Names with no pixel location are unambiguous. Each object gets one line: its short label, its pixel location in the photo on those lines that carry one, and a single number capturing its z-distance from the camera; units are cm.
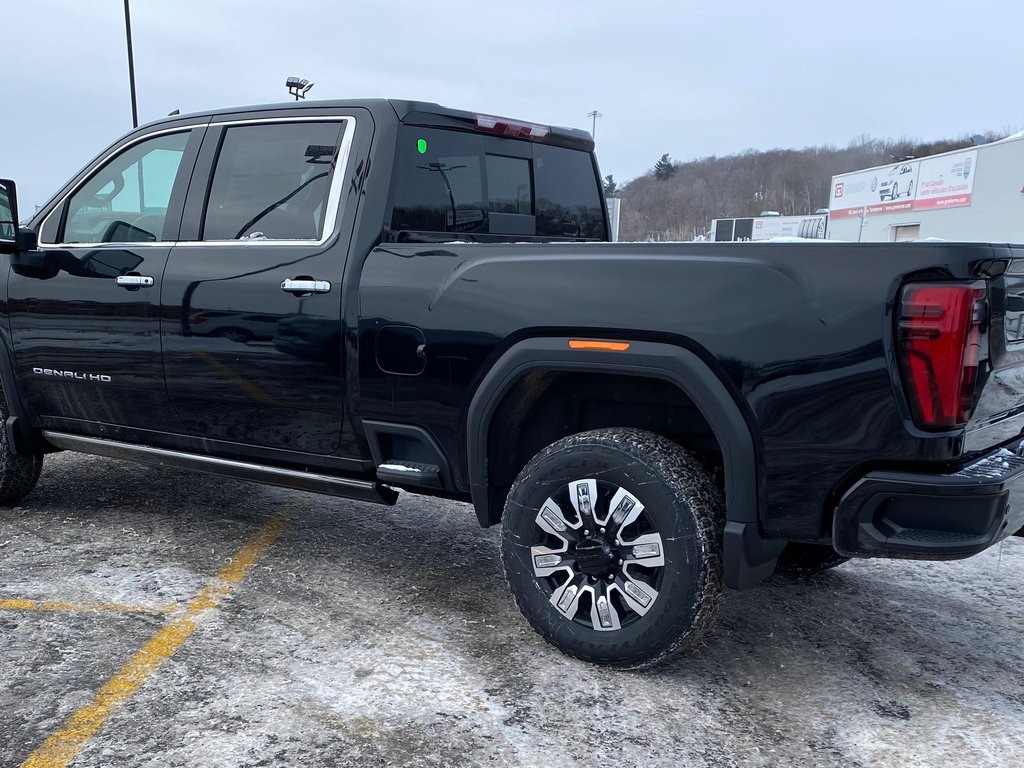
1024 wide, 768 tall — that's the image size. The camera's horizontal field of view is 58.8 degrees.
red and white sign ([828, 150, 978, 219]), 3437
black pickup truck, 254
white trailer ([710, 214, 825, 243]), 4666
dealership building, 3219
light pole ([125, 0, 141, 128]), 2184
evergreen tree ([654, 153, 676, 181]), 10443
